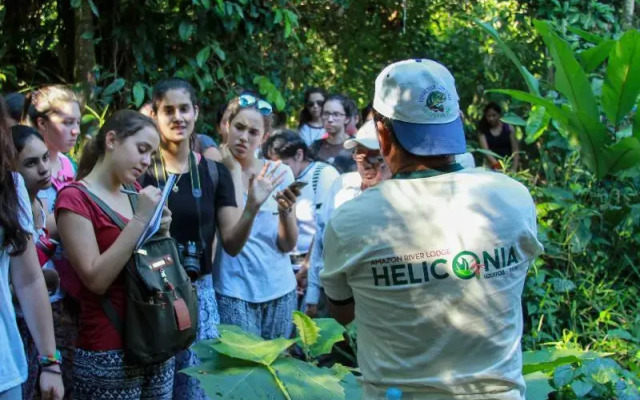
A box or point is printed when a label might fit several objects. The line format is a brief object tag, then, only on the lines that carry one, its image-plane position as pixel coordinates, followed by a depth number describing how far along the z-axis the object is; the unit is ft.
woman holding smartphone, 15.07
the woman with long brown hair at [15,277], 8.99
